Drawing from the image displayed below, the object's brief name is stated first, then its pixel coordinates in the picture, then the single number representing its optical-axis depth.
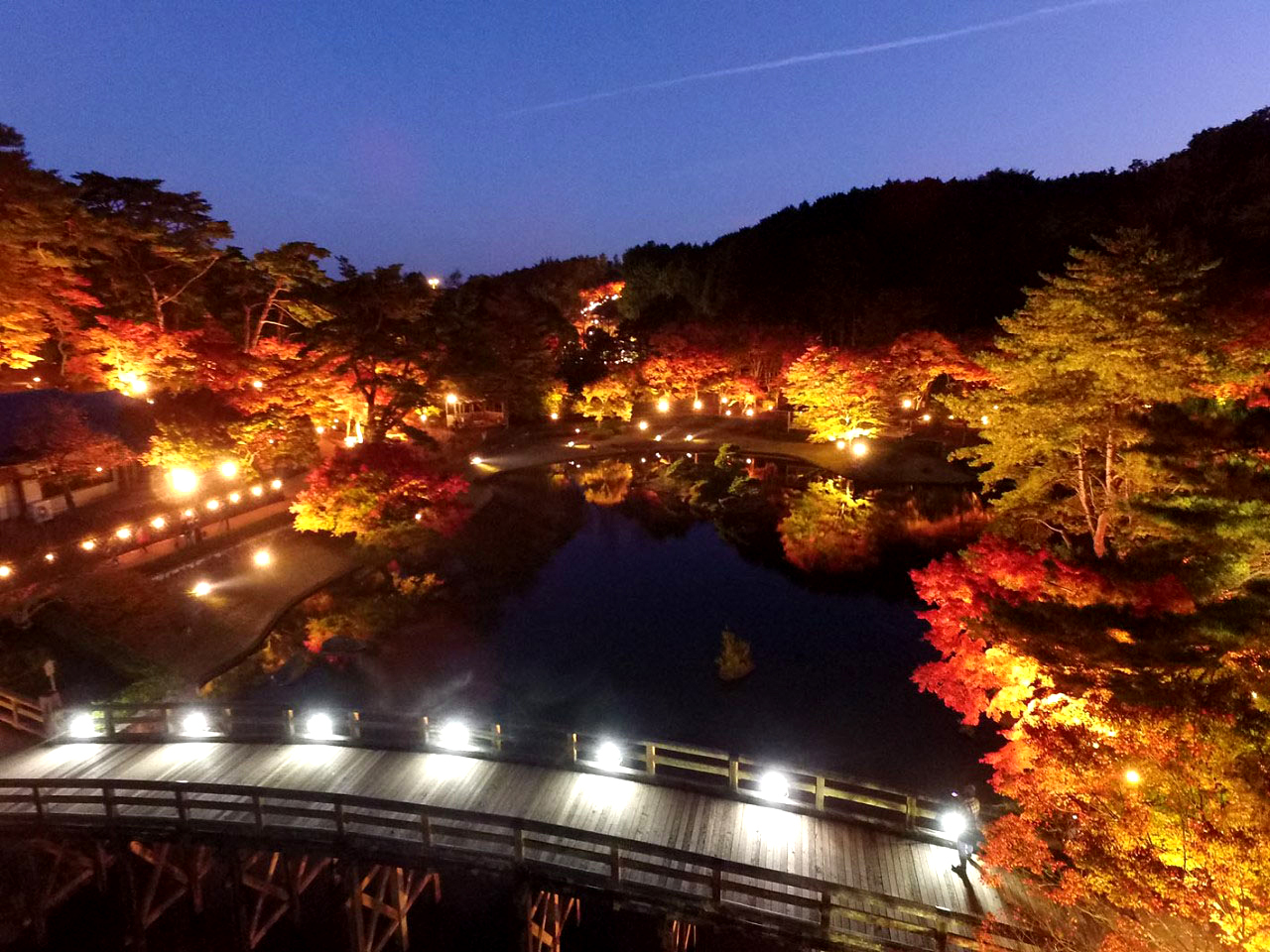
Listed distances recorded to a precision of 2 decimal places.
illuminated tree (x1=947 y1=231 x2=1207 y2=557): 13.10
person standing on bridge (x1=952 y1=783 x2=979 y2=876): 9.27
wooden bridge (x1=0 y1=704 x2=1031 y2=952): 8.60
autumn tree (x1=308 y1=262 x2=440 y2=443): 29.23
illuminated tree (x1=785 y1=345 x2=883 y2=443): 41.12
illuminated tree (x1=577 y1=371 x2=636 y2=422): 51.09
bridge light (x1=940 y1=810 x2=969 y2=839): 9.73
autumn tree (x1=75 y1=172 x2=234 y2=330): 27.11
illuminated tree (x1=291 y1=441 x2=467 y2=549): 24.20
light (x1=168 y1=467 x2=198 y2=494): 26.02
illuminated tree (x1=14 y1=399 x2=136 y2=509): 21.64
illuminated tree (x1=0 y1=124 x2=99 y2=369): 23.91
